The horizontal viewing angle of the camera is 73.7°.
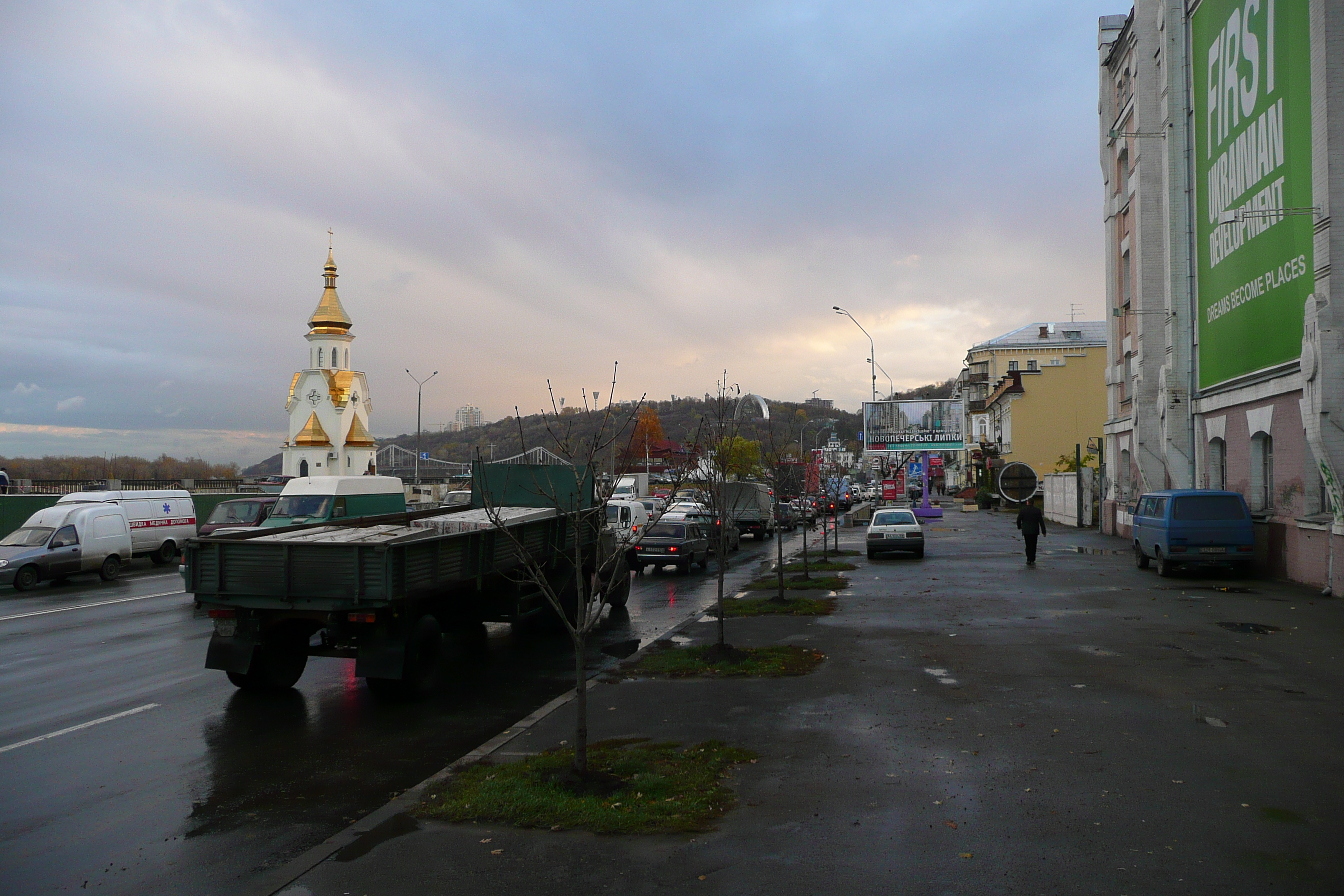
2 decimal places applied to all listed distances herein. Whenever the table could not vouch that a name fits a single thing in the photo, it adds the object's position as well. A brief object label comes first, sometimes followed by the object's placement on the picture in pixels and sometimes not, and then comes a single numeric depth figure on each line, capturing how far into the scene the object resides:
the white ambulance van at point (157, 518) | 25.70
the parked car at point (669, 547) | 25.00
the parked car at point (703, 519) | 26.02
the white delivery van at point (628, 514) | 29.47
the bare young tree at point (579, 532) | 6.84
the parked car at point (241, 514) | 23.72
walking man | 23.27
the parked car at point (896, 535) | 26.55
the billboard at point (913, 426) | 51.31
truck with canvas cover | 38.97
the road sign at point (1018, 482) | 53.62
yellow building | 61.47
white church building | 90.31
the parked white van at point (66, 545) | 21.64
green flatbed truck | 9.31
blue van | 18.56
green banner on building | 17.47
